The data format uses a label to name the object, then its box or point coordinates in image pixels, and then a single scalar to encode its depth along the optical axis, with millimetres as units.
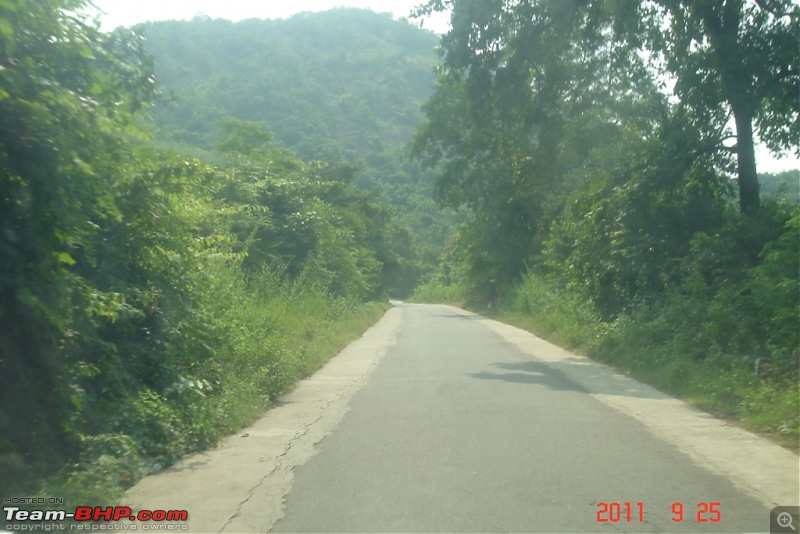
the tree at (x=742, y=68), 15492
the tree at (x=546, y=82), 18109
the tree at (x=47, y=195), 5742
